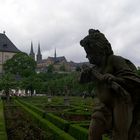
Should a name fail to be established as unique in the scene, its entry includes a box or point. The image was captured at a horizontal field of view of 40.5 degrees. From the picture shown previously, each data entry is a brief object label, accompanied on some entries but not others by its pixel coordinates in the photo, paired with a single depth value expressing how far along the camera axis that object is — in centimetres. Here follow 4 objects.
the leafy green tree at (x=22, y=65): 3779
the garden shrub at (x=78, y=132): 506
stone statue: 211
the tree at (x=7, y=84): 2624
